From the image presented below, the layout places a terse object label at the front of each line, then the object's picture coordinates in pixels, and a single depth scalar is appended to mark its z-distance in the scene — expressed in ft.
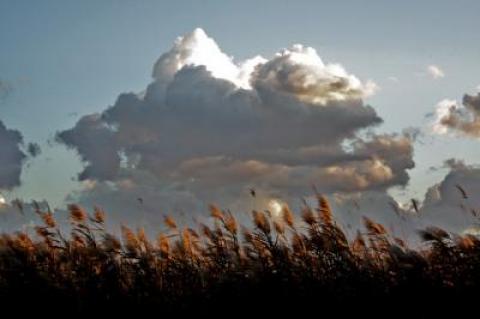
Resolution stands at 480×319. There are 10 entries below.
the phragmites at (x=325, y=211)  50.96
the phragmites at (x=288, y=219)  52.03
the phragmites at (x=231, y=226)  52.20
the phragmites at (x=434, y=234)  47.24
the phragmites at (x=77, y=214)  55.83
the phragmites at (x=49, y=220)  56.08
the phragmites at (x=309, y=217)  50.85
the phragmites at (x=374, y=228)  50.52
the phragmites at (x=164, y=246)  52.11
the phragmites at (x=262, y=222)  50.03
